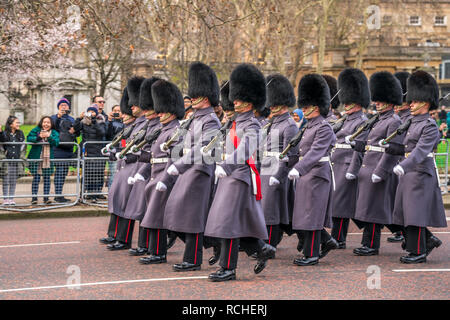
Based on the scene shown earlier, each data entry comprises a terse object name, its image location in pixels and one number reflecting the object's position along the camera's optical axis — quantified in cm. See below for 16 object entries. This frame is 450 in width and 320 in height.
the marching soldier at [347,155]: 2025
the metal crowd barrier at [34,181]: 2614
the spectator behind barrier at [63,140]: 2681
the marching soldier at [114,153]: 2052
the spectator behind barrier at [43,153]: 2642
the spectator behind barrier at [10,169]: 2600
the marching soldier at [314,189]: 1787
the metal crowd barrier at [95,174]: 2742
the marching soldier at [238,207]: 1579
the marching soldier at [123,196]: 1998
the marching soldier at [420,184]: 1809
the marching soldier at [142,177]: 1898
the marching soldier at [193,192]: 1678
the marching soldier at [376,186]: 1944
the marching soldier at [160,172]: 1769
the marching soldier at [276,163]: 1889
